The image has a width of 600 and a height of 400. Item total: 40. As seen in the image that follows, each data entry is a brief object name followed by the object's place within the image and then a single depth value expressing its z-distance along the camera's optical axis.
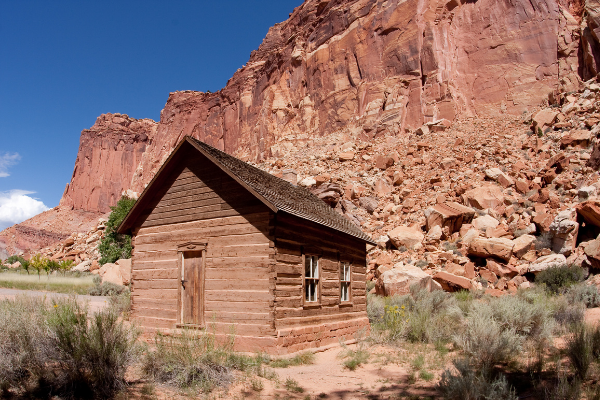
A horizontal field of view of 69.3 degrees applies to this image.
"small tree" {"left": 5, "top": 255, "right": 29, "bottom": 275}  46.40
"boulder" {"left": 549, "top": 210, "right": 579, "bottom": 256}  18.17
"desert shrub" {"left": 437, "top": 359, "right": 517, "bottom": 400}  5.45
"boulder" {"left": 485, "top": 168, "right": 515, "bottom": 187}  25.75
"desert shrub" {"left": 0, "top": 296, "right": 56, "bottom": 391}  5.71
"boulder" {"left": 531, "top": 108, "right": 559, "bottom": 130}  30.27
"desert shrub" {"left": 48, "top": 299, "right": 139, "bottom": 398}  5.97
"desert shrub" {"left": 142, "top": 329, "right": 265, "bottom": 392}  6.86
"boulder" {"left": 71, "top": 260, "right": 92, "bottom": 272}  35.41
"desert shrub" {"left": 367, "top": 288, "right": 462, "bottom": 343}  11.35
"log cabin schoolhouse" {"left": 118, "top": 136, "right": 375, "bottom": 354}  9.86
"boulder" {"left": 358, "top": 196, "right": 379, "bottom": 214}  29.05
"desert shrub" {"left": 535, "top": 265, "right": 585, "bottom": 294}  15.53
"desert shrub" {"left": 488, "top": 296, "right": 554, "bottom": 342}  9.62
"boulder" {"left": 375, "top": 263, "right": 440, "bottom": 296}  17.55
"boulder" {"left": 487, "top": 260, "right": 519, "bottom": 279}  18.56
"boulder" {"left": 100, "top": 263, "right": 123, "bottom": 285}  24.21
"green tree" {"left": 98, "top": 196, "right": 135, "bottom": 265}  32.99
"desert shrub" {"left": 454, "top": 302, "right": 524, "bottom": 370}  8.08
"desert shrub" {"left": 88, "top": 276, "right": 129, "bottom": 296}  21.28
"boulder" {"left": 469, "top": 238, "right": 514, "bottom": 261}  19.41
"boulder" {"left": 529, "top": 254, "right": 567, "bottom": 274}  17.25
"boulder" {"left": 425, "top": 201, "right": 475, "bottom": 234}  23.69
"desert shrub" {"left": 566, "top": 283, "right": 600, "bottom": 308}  12.83
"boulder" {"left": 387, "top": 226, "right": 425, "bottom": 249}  23.41
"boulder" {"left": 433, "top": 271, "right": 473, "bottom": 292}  17.51
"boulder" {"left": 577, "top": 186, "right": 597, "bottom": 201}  19.86
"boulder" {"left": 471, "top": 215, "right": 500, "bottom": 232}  21.97
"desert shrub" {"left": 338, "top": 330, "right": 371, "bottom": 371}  9.12
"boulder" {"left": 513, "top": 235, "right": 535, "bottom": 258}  19.47
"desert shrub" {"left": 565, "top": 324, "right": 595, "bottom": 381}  6.75
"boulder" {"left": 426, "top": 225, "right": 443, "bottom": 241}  22.92
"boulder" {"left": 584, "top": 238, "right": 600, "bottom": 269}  15.95
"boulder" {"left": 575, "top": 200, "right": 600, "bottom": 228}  17.33
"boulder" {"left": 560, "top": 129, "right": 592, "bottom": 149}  25.28
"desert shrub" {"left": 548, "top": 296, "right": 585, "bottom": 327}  10.40
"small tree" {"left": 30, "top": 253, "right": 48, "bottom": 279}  28.60
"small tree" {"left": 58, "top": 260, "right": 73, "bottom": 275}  31.20
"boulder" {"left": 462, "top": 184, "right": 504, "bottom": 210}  24.20
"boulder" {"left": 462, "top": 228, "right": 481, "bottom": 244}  21.42
